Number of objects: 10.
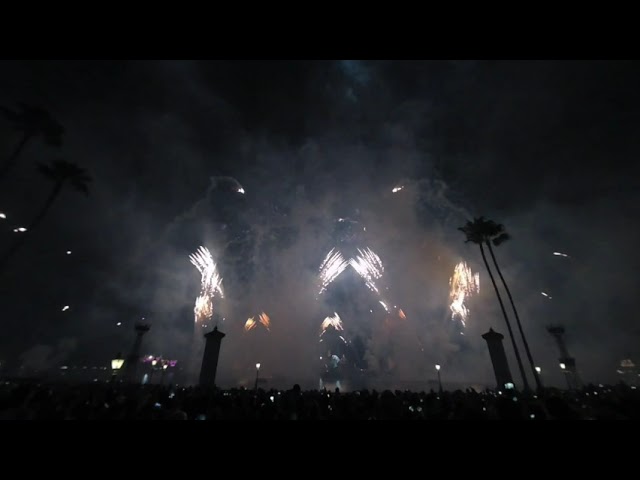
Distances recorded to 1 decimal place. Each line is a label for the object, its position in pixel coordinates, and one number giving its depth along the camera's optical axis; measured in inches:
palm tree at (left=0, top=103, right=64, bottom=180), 1235.9
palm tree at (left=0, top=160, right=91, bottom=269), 1386.6
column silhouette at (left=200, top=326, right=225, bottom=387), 847.7
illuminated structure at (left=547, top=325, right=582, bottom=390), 2583.7
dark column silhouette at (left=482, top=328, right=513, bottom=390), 921.1
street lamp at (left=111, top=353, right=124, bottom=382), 1667.4
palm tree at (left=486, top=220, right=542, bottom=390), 1416.1
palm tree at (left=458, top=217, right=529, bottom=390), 1460.4
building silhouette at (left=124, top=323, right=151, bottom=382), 1795.4
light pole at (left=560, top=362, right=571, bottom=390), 2593.5
